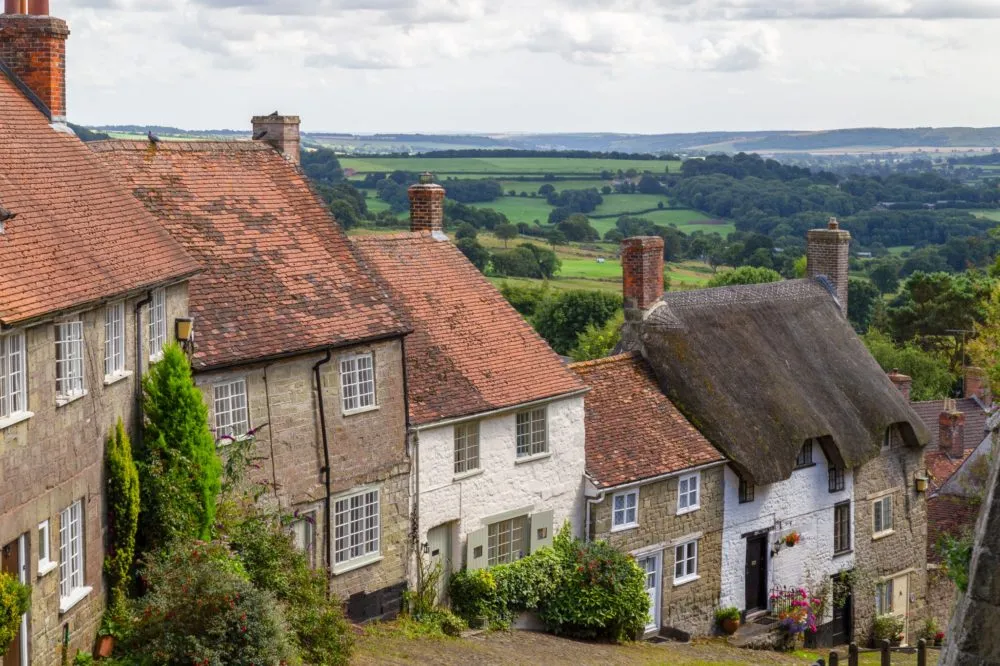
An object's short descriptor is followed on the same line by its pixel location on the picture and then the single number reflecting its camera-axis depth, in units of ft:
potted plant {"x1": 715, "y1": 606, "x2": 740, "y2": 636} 110.01
